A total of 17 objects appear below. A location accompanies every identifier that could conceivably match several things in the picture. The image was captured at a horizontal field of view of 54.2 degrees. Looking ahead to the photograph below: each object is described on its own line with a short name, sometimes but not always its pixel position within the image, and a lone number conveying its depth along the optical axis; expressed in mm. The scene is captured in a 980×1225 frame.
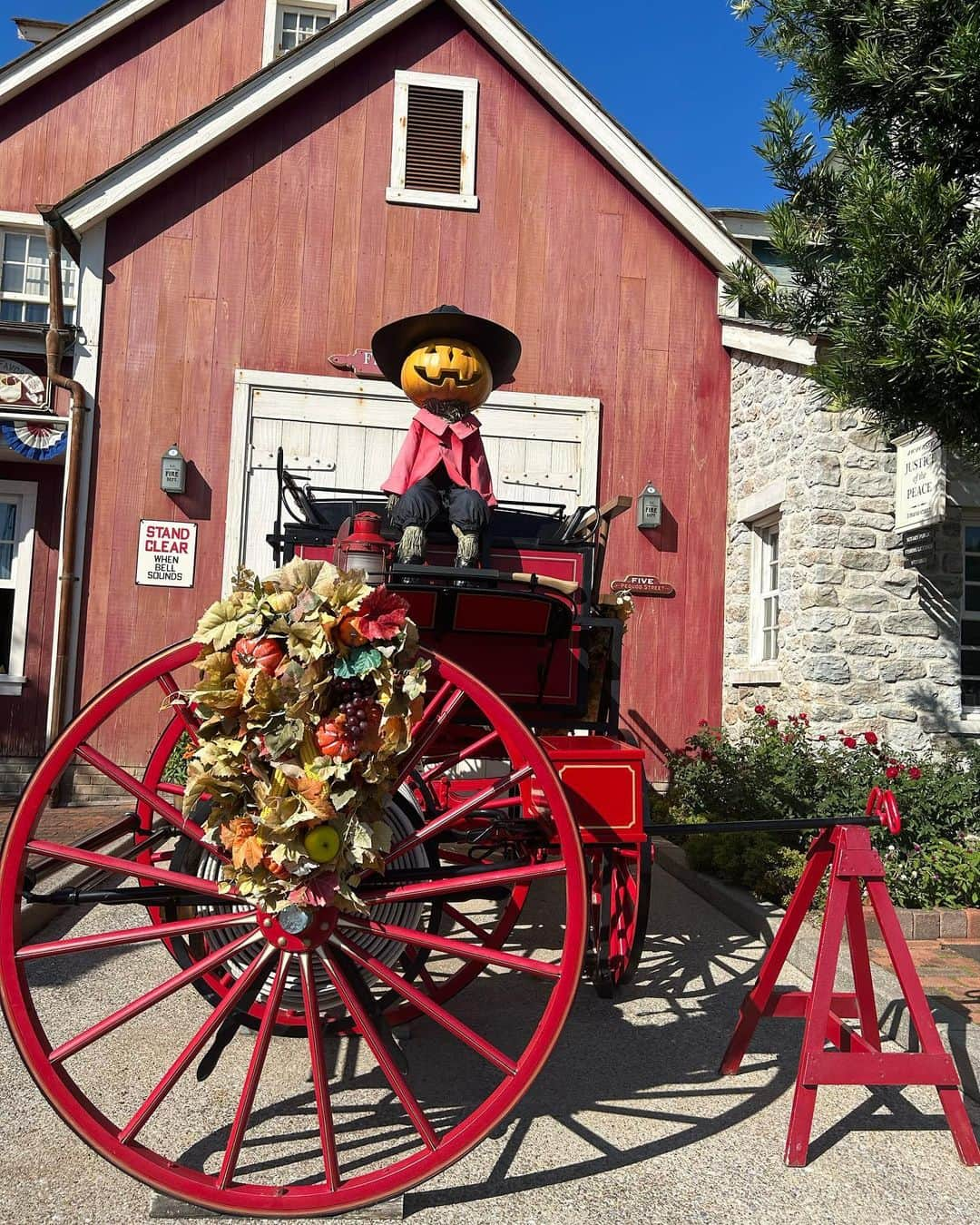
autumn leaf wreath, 2127
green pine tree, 4289
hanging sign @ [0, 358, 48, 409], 7734
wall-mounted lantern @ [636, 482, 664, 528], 7840
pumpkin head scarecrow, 3955
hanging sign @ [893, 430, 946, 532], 5895
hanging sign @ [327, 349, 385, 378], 7797
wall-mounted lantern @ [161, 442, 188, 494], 7453
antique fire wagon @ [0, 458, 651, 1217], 2170
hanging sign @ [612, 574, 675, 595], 7816
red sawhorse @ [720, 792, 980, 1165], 2627
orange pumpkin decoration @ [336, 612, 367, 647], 2166
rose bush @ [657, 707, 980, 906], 4754
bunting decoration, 7496
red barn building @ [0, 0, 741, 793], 7598
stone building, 6406
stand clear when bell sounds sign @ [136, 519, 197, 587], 7531
